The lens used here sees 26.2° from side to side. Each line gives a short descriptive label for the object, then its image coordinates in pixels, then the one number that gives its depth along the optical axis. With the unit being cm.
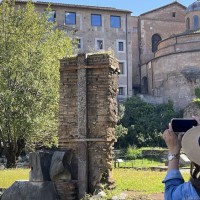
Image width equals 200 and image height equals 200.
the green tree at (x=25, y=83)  1845
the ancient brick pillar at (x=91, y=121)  826
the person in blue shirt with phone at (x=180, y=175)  250
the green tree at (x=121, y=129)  3225
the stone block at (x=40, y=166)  805
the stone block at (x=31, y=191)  793
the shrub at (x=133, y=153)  2948
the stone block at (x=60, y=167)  796
